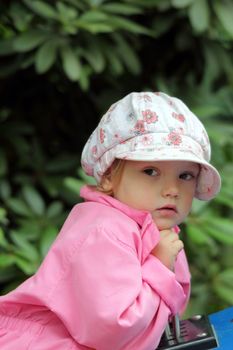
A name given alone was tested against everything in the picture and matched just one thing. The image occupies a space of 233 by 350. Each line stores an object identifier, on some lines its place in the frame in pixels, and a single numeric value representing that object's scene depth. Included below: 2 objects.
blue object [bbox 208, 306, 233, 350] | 3.65
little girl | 3.50
